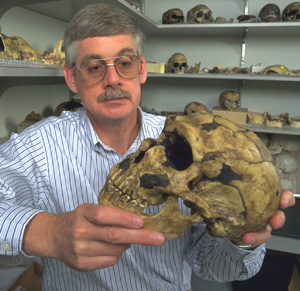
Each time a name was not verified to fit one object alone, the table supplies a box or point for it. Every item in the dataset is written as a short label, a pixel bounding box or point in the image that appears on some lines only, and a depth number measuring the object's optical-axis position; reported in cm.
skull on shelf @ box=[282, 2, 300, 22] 249
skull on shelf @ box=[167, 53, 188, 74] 282
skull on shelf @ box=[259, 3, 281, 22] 258
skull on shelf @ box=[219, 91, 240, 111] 274
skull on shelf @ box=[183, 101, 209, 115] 277
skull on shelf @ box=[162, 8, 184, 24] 282
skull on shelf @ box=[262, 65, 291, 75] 260
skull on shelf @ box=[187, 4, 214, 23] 274
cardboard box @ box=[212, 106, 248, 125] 259
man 104
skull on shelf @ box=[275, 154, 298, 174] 276
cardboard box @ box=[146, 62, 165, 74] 273
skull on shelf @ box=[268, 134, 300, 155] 281
